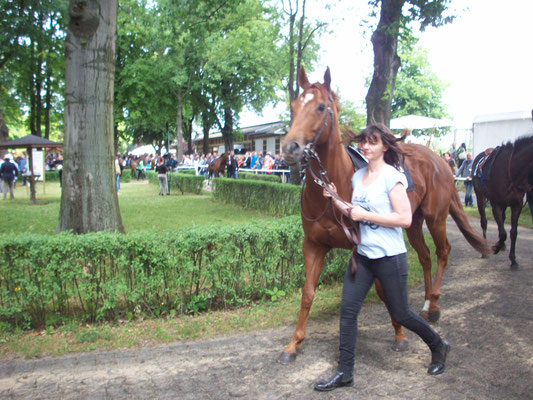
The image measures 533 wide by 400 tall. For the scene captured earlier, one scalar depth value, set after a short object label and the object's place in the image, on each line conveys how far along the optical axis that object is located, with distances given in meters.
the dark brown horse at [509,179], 7.51
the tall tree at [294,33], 14.49
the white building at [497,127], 17.12
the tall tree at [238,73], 34.44
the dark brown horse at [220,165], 26.80
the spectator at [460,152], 21.54
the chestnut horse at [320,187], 3.71
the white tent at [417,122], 21.47
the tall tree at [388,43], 10.23
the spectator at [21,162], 34.28
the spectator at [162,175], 21.77
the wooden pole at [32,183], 18.12
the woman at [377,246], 3.35
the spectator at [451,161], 17.66
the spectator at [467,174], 16.01
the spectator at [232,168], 25.31
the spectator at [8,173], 19.21
